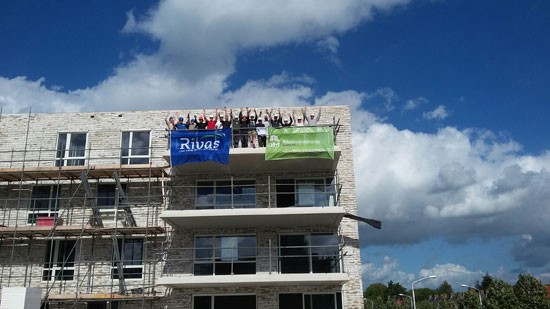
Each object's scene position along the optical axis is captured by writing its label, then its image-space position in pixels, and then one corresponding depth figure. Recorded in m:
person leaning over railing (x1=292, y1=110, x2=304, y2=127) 20.18
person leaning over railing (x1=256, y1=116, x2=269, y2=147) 19.05
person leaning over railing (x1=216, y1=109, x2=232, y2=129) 19.33
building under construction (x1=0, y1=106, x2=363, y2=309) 18.42
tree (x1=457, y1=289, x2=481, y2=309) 31.28
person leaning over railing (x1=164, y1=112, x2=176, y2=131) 20.33
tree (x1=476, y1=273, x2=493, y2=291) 65.14
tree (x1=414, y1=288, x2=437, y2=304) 117.89
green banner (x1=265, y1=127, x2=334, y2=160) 18.25
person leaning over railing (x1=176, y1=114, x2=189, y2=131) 19.53
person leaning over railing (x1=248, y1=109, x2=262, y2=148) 19.33
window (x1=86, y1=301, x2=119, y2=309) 18.72
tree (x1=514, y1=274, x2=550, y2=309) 24.86
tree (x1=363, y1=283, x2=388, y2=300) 105.62
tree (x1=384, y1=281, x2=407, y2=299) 98.31
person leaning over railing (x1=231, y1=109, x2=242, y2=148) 19.23
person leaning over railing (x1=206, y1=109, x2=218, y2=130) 19.34
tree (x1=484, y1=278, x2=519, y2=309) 26.48
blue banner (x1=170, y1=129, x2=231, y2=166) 18.22
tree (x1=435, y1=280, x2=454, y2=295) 118.88
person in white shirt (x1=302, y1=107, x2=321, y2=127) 20.55
